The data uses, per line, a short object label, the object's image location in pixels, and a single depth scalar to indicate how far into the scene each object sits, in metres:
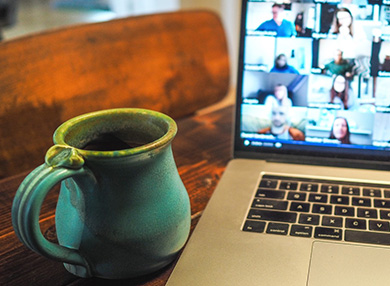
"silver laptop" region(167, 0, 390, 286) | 0.50
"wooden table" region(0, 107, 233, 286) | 0.44
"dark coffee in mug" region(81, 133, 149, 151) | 0.45
